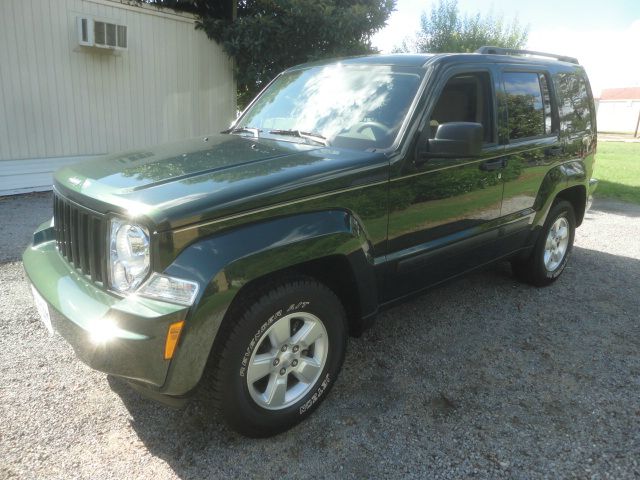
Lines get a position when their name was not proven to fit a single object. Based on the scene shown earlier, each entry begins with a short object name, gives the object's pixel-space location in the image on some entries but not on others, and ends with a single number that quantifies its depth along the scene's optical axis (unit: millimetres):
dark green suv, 2082
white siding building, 7395
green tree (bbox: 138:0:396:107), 9242
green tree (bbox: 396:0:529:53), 16141
